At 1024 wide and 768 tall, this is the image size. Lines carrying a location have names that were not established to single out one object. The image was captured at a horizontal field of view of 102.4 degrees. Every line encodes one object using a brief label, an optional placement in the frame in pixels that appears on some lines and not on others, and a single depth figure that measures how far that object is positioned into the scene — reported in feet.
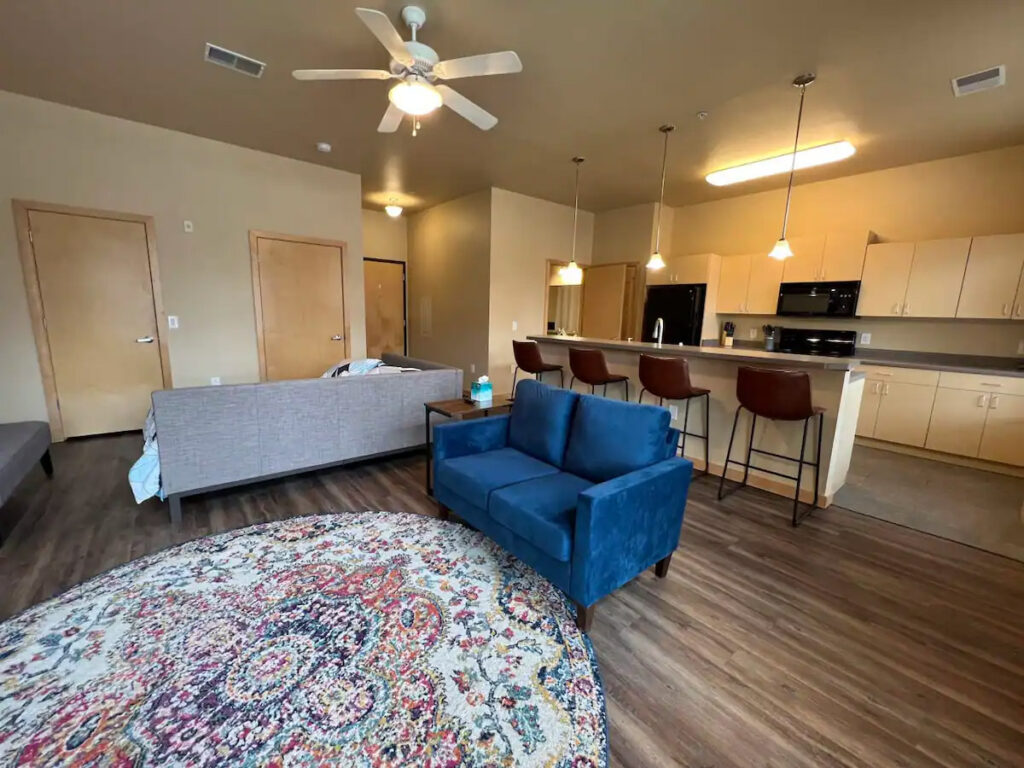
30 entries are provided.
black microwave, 14.51
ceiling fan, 6.75
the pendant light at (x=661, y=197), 11.52
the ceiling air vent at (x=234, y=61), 8.75
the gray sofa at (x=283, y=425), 8.06
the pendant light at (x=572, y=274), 14.67
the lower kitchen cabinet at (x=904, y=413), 12.78
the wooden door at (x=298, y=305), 15.07
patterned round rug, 4.07
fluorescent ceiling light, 11.32
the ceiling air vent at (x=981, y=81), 8.45
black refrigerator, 17.75
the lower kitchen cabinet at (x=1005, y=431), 11.38
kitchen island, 9.20
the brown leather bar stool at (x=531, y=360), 14.16
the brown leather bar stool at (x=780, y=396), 8.46
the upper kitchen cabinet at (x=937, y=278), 12.57
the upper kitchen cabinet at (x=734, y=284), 17.07
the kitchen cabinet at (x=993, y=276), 11.71
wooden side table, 9.02
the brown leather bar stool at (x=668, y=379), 10.15
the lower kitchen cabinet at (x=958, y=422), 11.91
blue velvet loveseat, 5.52
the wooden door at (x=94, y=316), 11.84
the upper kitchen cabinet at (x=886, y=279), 13.47
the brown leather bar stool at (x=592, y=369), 12.25
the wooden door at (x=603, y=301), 20.56
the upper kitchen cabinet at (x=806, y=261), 15.01
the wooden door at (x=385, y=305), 23.66
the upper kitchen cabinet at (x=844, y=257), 14.15
